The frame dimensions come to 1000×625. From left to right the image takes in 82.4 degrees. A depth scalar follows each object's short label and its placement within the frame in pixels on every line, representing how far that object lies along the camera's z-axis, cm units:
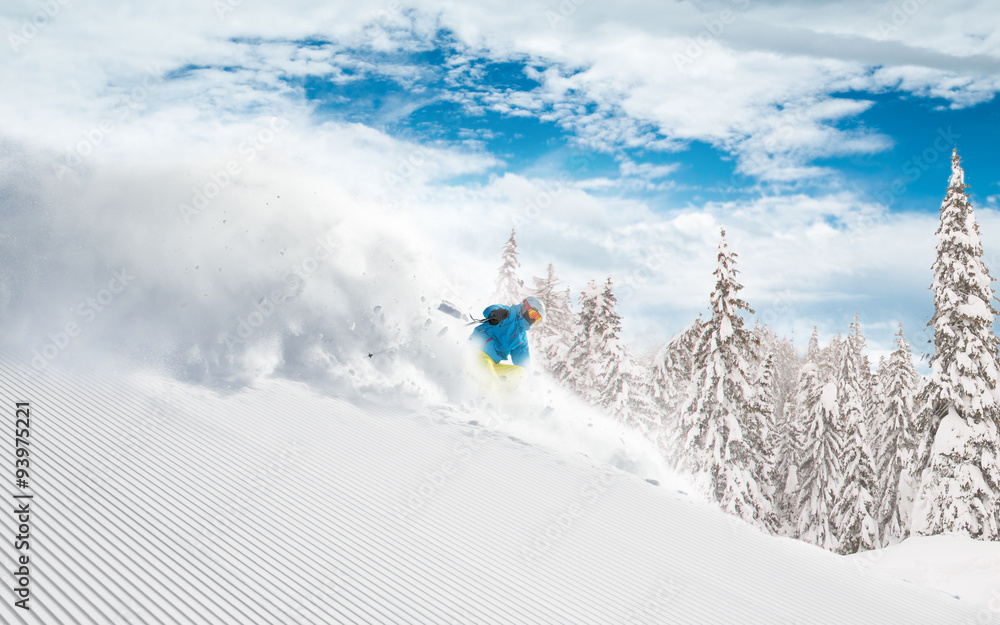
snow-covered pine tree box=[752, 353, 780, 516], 2447
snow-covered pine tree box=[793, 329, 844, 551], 2589
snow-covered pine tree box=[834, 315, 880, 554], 2453
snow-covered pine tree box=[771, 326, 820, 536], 2958
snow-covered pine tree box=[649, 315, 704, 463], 2230
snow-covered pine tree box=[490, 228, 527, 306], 3416
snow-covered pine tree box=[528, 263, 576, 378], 3025
